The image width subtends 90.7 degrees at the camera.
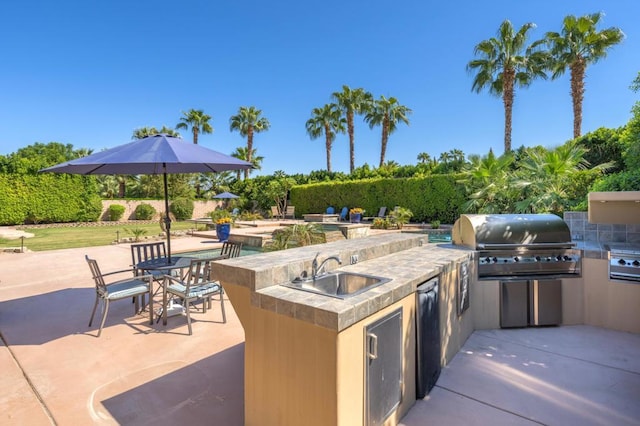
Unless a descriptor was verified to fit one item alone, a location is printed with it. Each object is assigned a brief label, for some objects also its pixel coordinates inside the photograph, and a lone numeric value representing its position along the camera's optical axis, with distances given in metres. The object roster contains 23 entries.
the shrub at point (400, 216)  15.39
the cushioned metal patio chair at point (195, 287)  3.81
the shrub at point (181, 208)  24.39
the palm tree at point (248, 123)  31.12
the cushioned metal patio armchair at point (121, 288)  3.79
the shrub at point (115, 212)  22.86
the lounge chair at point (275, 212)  23.48
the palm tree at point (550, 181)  7.18
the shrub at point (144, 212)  23.92
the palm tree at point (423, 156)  41.59
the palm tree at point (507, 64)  15.88
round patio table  4.20
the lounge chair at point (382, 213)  17.83
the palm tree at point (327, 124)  29.17
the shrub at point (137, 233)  12.10
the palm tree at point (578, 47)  15.06
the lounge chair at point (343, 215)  19.77
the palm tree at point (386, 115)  25.61
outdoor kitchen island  1.68
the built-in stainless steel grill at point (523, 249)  4.05
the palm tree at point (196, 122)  30.30
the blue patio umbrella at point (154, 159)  3.84
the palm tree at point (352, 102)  26.64
